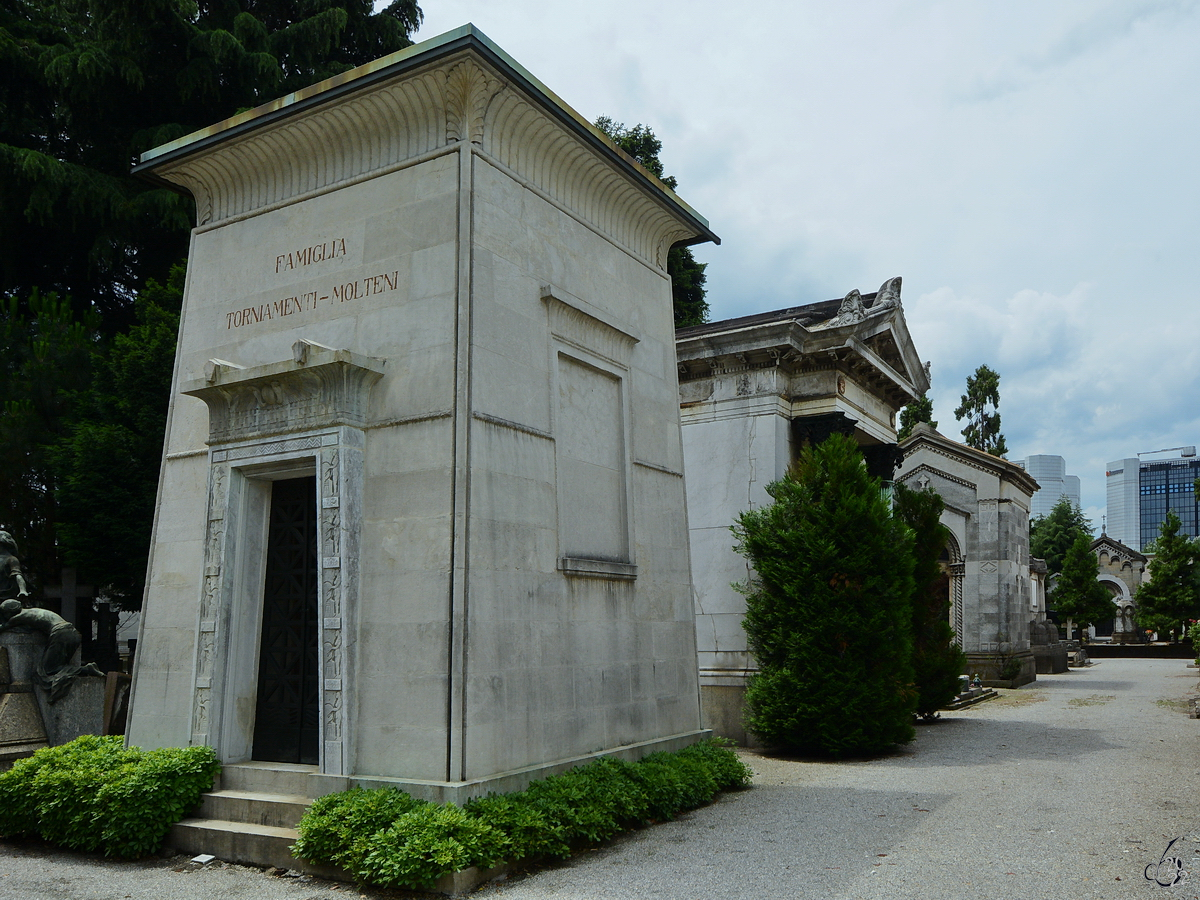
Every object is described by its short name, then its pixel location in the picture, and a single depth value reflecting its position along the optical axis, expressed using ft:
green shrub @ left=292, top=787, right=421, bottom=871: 22.77
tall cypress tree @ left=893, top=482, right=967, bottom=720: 55.26
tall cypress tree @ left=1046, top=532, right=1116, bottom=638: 157.48
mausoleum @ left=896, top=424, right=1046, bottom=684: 88.69
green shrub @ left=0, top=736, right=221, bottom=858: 26.02
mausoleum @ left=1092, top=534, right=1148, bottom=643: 218.59
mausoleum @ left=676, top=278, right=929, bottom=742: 50.44
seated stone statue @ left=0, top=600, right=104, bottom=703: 39.11
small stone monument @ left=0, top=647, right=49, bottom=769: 36.86
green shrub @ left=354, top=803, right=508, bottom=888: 21.62
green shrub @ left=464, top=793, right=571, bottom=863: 23.57
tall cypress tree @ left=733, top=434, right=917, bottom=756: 42.78
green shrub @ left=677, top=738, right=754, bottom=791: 33.37
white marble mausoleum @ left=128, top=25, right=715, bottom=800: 26.32
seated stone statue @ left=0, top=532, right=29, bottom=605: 40.27
